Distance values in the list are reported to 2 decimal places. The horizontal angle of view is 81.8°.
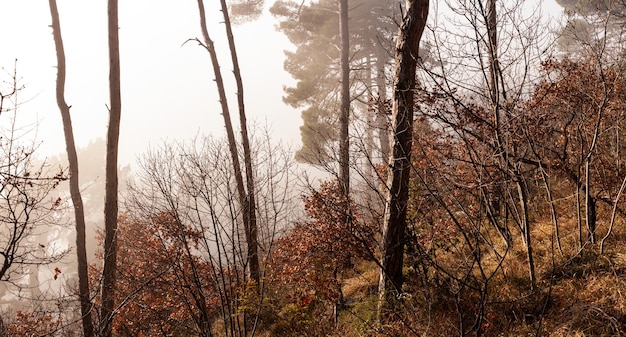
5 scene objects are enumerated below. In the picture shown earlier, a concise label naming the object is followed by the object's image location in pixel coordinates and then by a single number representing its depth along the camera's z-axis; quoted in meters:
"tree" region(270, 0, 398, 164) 17.77
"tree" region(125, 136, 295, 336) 4.50
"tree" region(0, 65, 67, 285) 4.63
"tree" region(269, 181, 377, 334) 6.00
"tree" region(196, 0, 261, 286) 8.89
